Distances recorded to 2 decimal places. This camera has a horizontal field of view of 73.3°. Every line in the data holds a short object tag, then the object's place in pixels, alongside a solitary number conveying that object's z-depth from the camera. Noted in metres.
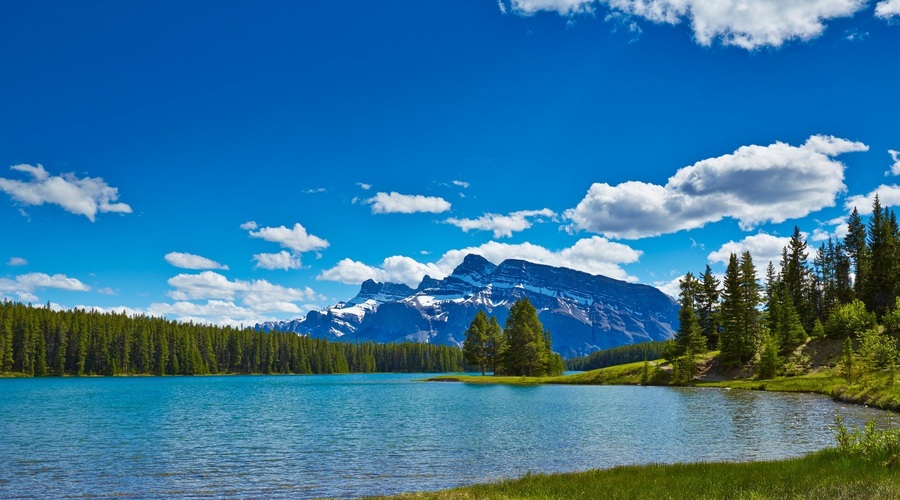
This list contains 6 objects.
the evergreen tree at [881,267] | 116.00
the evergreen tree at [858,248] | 129.25
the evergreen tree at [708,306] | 133.62
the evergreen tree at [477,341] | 154.00
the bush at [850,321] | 103.12
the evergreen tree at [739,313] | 113.44
